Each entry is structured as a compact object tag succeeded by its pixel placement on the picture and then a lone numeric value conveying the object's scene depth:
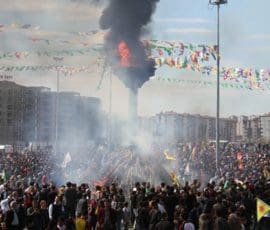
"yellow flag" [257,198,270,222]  12.77
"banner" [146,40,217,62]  31.69
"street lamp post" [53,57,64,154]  50.44
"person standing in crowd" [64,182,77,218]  17.02
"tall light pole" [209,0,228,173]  30.02
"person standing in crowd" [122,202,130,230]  16.45
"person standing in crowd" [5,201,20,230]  13.81
